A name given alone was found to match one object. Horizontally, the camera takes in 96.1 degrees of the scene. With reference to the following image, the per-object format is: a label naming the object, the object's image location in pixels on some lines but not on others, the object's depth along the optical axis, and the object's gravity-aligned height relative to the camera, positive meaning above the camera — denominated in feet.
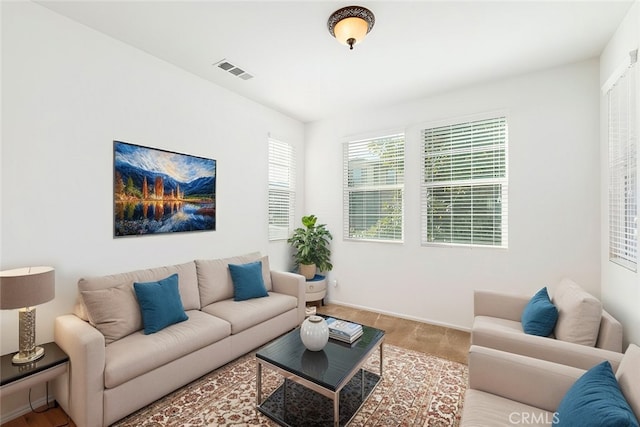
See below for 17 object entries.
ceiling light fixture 7.06 +4.79
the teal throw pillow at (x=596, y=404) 3.28 -2.41
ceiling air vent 9.75 +5.04
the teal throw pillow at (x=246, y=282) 10.41 -2.60
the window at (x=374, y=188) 13.29 +1.14
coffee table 5.89 -3.42
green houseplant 14.29 -1.78
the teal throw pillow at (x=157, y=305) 7.61 -2.55
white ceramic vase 6.79 -2.90
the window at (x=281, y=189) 14.15 +1.16
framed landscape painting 8.68 +0.70
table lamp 5.88 -1.78
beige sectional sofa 6.07 -3.25
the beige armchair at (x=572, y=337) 5.69 -2.73
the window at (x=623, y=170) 6.88 +1.11
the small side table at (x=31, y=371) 5.59 -3.25
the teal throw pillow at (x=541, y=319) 6.98 -2.63
